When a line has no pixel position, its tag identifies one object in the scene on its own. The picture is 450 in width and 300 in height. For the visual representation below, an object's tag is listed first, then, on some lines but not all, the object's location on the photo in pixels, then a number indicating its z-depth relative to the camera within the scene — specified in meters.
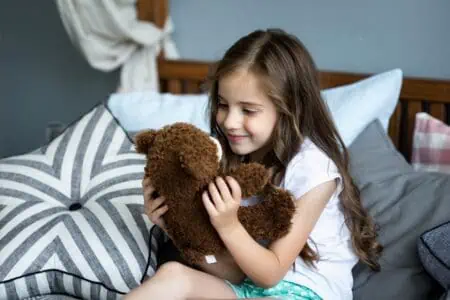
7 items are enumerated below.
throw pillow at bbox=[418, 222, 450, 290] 1.83
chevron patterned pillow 1.99
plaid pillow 2.20
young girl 1.80
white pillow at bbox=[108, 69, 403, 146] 2.25
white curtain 2.77
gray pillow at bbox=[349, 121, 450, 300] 1.93
